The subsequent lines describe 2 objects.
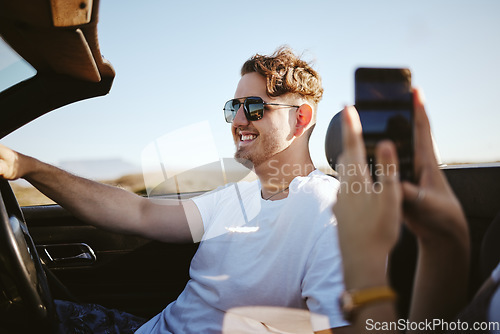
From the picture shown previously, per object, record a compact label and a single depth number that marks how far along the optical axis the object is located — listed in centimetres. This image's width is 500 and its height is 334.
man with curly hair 126
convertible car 116
